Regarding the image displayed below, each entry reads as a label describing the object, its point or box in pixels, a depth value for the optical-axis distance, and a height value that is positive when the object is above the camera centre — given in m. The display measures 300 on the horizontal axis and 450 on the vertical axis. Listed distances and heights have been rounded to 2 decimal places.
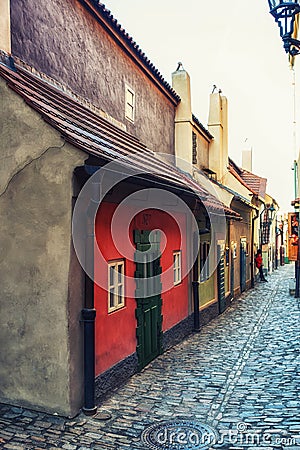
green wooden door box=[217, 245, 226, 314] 15.07 -1.31
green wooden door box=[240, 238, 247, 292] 20.75 -1.11
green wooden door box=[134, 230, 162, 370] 8.10 -1.06
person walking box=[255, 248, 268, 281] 25.36 -1.11
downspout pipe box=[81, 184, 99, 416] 5.92 -1.09
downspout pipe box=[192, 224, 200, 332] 11.93 -1.33
